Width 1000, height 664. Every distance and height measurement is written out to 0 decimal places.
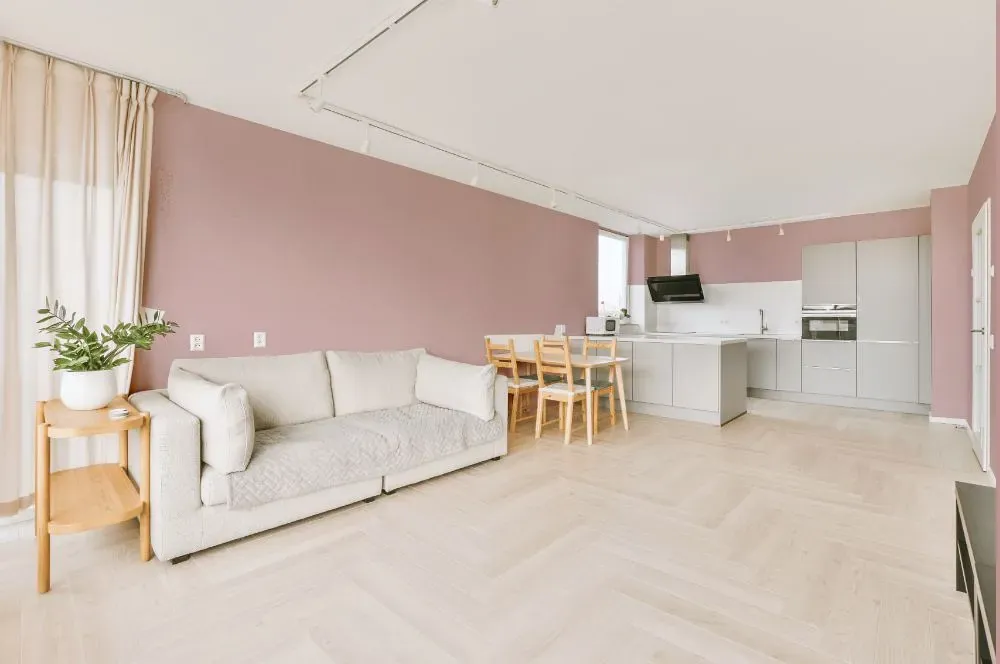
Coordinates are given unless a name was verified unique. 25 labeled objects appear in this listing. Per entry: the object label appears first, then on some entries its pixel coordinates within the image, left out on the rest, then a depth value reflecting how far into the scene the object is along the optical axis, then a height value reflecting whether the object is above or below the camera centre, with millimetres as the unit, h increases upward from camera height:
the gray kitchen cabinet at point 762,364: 6402 -433
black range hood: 6922 +644
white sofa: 2139 -620
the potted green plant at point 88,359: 2158 -126
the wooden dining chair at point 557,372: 4004 -362
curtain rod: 2361 +1421
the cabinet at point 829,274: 5840 +730
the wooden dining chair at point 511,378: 4418 -457
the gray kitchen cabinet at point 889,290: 5438 +490
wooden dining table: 4023 -273
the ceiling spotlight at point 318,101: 2664 +1356
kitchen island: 4719 -471
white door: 3564 -19
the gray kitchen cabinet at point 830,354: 5840 -280
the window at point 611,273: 6930 +880
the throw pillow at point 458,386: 3416 -401
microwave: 6271 +78
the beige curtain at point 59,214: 2398 +631
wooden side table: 1873 -741
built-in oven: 5863 +121
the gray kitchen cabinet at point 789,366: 6199 -450
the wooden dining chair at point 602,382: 4277 -466
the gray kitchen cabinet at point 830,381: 5836 -620
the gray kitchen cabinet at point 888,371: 5465 -459
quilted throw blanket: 2352 -670
